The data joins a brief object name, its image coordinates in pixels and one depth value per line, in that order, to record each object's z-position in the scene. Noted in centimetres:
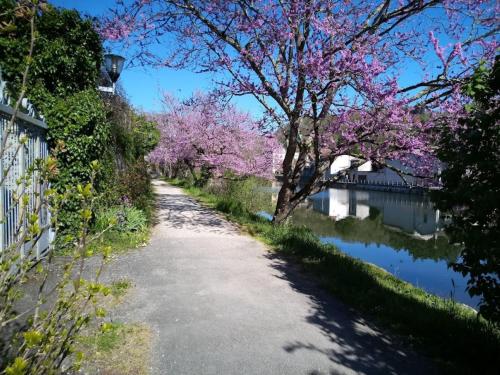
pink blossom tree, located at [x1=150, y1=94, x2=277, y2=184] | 2327
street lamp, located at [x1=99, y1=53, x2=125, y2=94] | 894
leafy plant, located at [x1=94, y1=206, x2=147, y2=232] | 787
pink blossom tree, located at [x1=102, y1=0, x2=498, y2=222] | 838
